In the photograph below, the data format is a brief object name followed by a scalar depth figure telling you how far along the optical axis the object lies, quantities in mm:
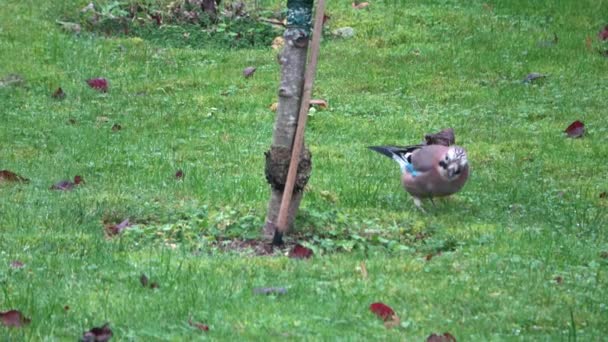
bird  17297
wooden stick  14336
